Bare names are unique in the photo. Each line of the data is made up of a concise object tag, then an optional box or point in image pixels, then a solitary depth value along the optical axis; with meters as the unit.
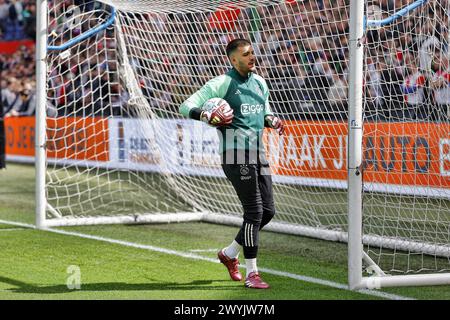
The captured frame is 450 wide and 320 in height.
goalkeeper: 13.53
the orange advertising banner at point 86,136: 28.56
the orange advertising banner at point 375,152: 19.09
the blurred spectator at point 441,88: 17.33
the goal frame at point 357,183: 12.93
